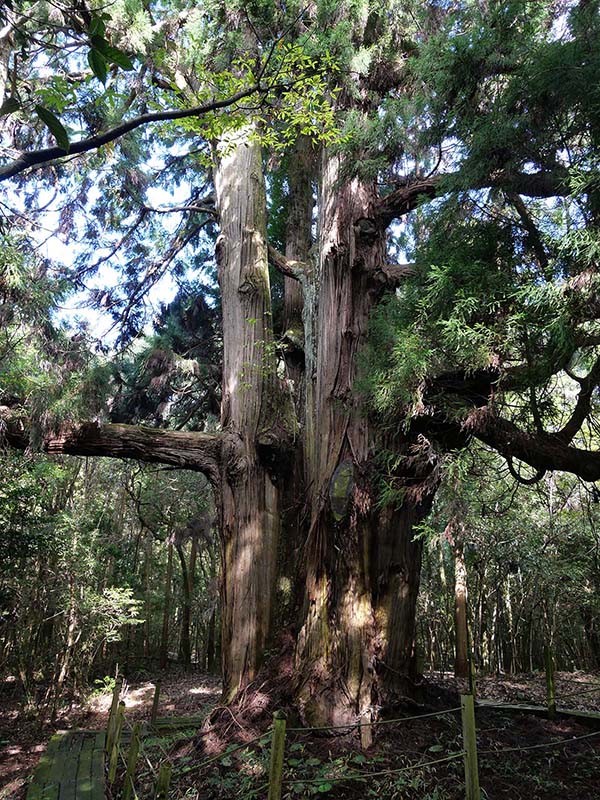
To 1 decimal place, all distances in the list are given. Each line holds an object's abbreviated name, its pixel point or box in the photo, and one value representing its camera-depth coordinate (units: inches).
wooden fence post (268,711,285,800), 129.3
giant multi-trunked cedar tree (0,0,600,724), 154.1
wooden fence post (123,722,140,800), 153.7
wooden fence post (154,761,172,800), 126.0
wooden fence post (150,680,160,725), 312.0
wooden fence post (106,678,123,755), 225.0
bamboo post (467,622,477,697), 257.1
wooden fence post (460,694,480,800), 129.4
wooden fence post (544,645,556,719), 234.4
